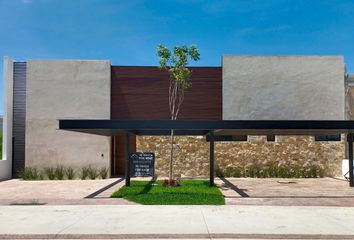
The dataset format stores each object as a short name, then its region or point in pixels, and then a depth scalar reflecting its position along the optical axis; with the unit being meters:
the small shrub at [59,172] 24.59
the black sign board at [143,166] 17.86
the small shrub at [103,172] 24.69
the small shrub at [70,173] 24.69
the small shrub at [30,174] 24.39
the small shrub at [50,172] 24.58
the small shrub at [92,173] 24.61
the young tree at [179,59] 20.39
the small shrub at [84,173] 24.67
